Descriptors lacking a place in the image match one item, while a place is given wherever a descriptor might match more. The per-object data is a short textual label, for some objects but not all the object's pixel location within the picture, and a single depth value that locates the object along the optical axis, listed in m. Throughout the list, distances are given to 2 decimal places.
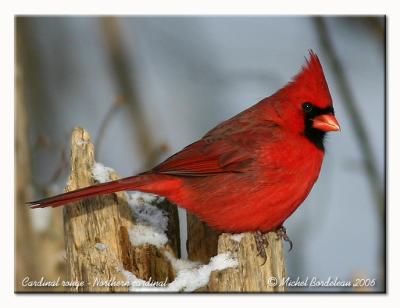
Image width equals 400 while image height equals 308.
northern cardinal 6.93
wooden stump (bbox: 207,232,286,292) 6.55
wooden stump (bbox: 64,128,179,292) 6.75
